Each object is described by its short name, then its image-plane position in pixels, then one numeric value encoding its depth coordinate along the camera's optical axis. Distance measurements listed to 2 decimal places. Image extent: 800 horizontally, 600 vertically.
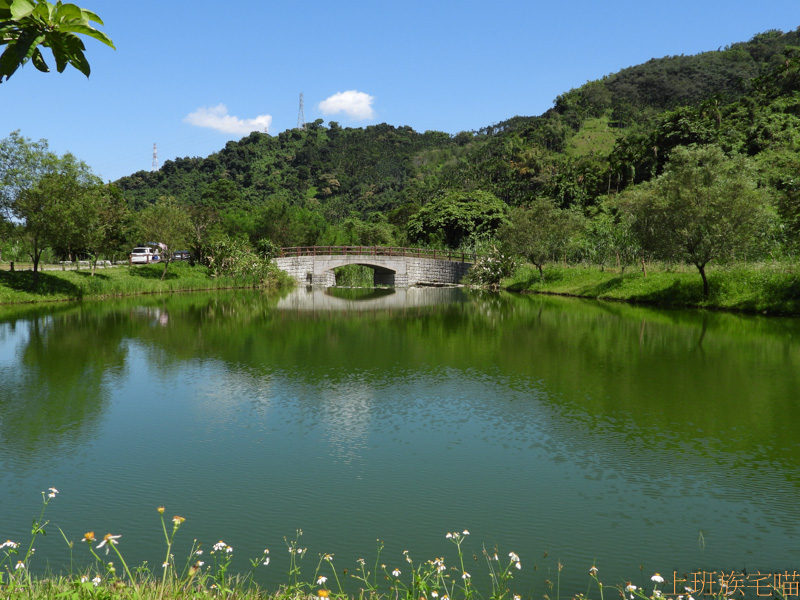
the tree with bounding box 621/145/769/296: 34.38
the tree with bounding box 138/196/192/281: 49.16
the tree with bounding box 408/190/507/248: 76.69
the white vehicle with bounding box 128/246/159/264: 61.44
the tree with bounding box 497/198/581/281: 51.03
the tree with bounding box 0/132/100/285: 36.28
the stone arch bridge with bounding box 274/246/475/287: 64.25
